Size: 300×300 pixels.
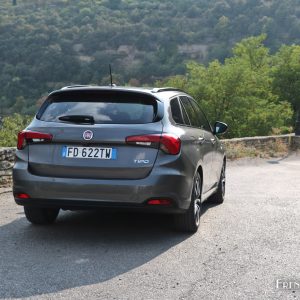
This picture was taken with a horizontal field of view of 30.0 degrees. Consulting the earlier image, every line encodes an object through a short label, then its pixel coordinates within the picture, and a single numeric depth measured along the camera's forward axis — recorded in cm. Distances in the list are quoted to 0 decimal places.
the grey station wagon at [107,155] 525
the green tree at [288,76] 4816
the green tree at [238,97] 4306
